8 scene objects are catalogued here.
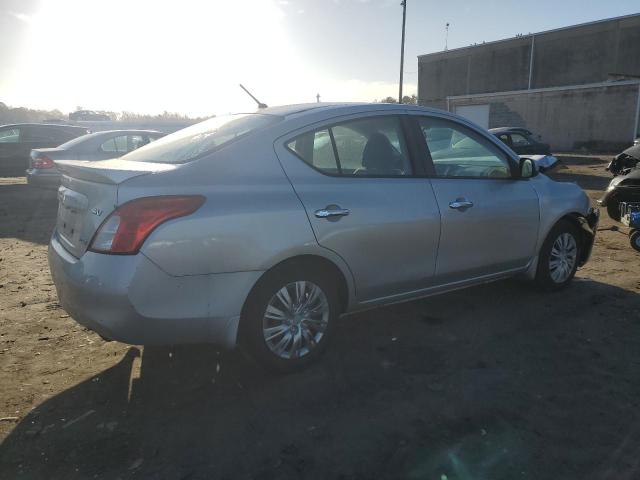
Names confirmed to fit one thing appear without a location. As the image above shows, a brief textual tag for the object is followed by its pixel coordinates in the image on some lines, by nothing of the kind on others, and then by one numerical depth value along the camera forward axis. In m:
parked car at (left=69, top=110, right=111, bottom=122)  33.41
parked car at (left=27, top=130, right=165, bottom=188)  10.52
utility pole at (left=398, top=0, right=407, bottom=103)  32.94
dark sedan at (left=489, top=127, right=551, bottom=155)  16.92
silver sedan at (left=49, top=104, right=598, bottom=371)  2.77
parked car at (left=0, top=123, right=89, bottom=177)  13.97
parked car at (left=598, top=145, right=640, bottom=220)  7.26
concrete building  29.69
